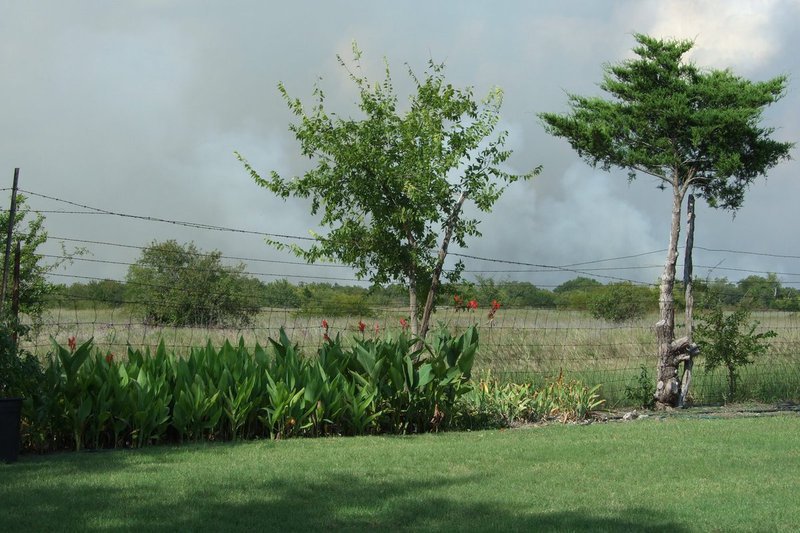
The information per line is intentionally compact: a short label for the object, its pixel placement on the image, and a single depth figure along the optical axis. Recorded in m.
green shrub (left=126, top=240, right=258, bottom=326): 21.84
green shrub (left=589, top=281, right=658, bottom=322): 34.28
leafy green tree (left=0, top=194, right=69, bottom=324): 18.75
